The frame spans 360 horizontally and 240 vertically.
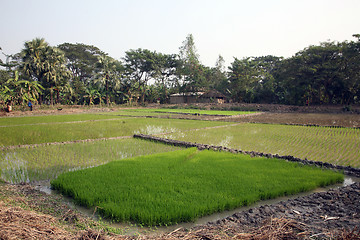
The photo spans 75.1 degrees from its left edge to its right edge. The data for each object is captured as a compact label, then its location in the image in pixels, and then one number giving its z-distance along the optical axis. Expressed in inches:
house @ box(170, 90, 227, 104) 1378.0
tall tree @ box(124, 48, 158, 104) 1469.0
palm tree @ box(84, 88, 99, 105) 1216.5
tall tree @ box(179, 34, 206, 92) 1433.3
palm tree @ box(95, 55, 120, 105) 1280.8
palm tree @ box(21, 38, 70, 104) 1012.8
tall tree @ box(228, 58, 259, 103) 1256.2
